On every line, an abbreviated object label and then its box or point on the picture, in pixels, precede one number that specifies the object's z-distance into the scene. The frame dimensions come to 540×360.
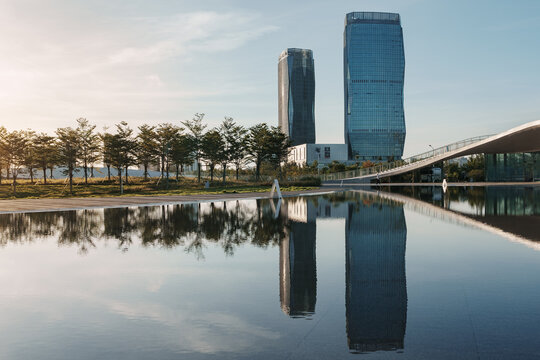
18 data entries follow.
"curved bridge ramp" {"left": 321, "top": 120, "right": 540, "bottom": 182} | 43.91
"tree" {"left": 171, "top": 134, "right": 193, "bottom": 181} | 53.19
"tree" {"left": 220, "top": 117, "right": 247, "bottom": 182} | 58.19
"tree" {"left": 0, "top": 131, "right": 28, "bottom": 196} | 44.59
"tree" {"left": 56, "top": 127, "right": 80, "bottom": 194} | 46.25
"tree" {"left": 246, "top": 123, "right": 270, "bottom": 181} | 59.41
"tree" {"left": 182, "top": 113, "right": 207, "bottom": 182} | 56.19
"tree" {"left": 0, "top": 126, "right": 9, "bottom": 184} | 44.31
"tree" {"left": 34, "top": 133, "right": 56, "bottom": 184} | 49.56
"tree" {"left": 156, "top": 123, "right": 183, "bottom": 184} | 52.56
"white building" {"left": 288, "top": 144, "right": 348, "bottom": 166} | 145.88
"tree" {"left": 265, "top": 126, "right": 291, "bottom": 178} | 59.41
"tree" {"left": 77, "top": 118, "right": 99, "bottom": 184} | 52.28
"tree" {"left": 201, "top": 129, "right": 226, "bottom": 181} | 55.53
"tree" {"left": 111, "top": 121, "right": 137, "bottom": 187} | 49.19
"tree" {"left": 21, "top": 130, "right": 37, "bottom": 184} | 47.48
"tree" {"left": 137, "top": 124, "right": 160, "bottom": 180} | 52.38
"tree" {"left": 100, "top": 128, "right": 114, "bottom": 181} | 49.71
